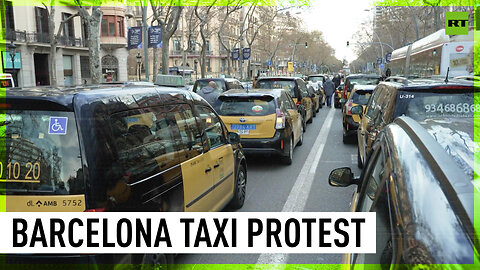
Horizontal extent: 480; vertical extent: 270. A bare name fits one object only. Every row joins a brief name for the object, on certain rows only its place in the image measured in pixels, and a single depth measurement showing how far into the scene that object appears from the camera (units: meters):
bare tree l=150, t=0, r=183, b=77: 23.69
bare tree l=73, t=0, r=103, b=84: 17.27
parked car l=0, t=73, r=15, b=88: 12.15
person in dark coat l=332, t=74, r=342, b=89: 33.53
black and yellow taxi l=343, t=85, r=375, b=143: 11.36
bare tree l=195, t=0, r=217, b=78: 32.48
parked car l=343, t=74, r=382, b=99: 19.64
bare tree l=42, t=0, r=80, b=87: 28.92
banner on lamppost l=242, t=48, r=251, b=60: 42.41
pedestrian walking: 24.16
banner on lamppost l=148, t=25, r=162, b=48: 24.75
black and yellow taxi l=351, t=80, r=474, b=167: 5.19
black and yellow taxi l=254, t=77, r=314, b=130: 13.82
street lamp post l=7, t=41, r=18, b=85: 27.36
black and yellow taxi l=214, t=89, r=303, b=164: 8.69
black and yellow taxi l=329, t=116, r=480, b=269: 1.29
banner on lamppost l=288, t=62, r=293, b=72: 63.14
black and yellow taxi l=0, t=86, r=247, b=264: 2.78
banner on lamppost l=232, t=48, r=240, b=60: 42.08
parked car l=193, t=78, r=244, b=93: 17.36
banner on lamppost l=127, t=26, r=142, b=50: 24.52
